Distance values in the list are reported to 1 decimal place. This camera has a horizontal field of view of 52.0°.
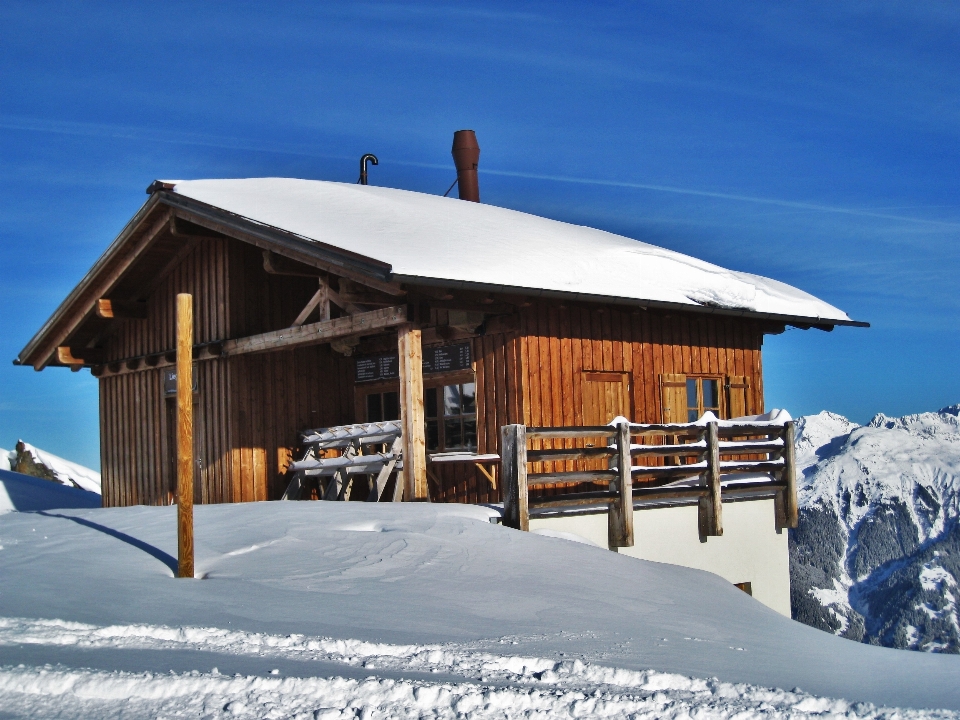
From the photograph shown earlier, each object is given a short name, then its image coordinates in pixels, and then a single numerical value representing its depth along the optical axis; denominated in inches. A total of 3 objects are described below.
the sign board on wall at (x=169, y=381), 659.4
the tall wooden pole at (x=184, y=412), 293.6
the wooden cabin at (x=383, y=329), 489.1
